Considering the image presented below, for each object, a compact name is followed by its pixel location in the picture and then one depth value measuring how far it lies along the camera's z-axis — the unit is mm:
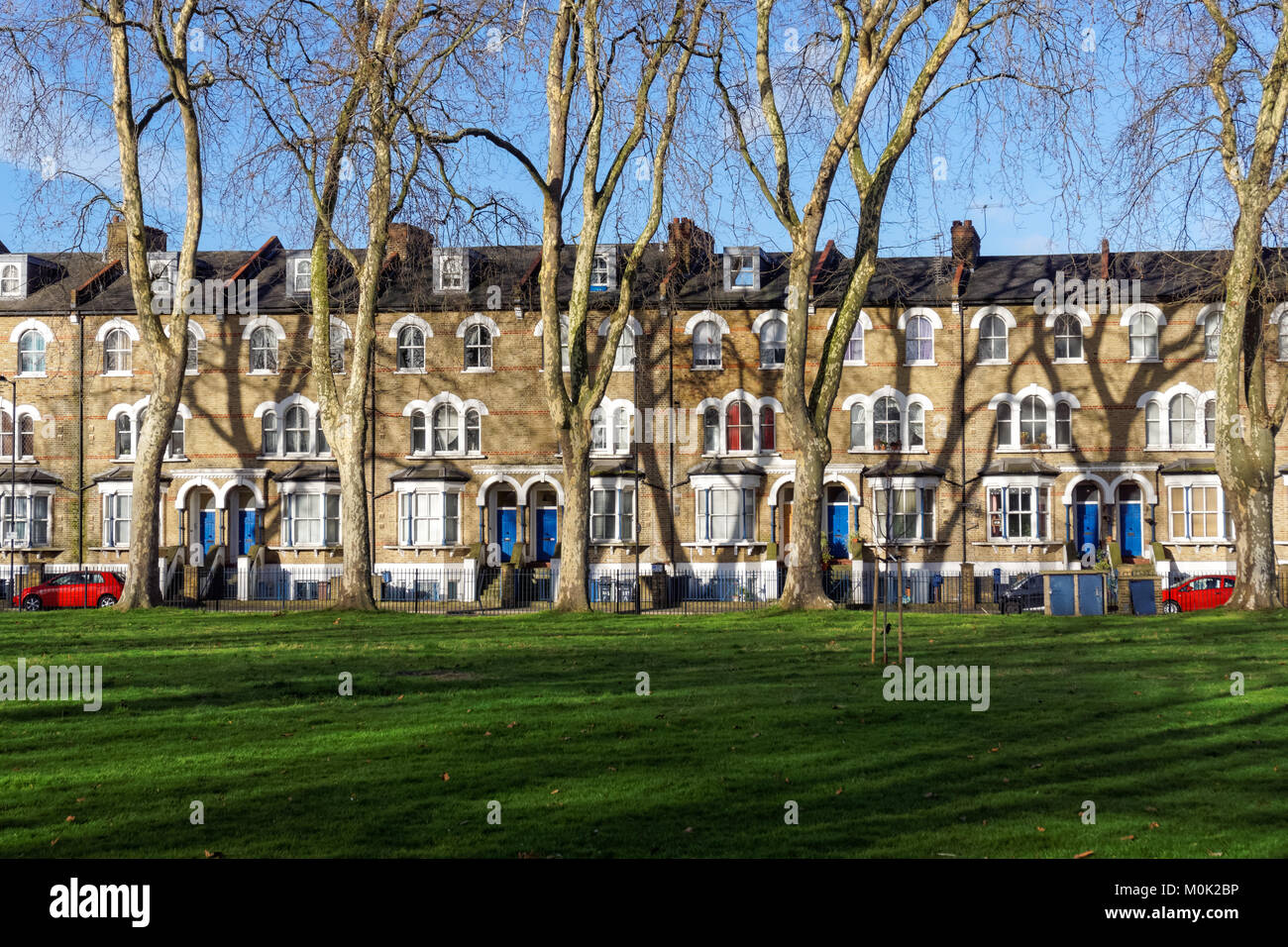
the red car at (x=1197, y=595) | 35594
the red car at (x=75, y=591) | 39250
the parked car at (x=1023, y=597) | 35844
